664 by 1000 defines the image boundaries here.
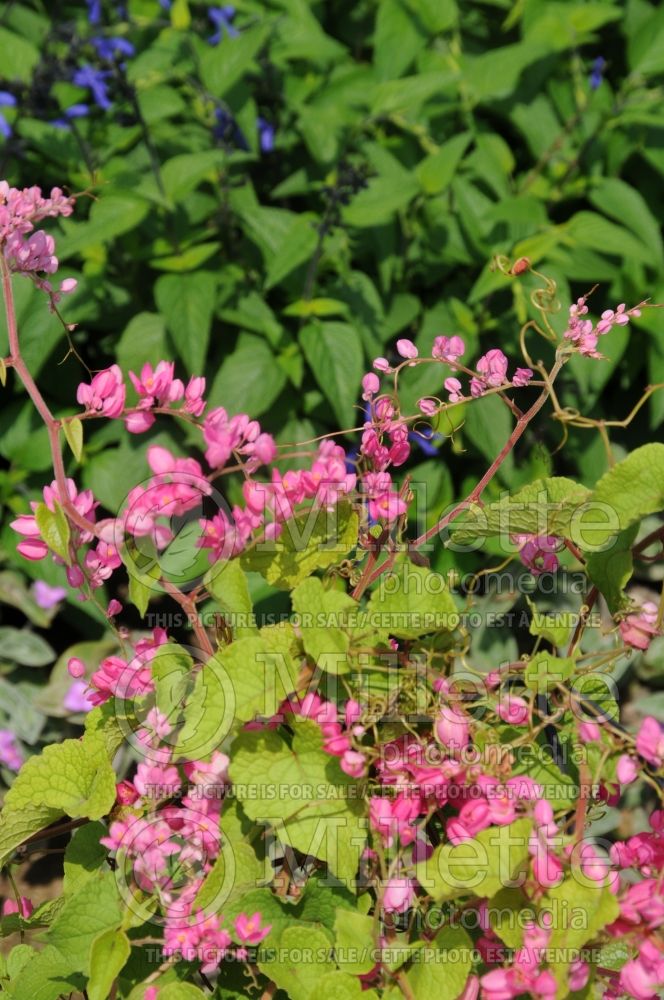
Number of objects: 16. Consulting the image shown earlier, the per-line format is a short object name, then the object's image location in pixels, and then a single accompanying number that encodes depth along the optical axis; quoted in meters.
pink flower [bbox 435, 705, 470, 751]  1.65
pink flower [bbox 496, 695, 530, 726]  1.67
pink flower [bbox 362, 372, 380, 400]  1.74
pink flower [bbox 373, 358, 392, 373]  1.72
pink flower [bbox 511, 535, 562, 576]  1.71
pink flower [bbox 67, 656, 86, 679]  1.75
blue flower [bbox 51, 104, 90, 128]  2.80
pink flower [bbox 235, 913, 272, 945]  1.68
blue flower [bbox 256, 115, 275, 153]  3.08
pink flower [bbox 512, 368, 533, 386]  1.69
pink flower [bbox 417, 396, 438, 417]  1.72
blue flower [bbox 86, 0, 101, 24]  2.94
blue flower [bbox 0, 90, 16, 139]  2.86
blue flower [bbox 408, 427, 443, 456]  2.59
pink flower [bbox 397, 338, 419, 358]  1.75
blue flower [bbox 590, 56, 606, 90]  3.13
